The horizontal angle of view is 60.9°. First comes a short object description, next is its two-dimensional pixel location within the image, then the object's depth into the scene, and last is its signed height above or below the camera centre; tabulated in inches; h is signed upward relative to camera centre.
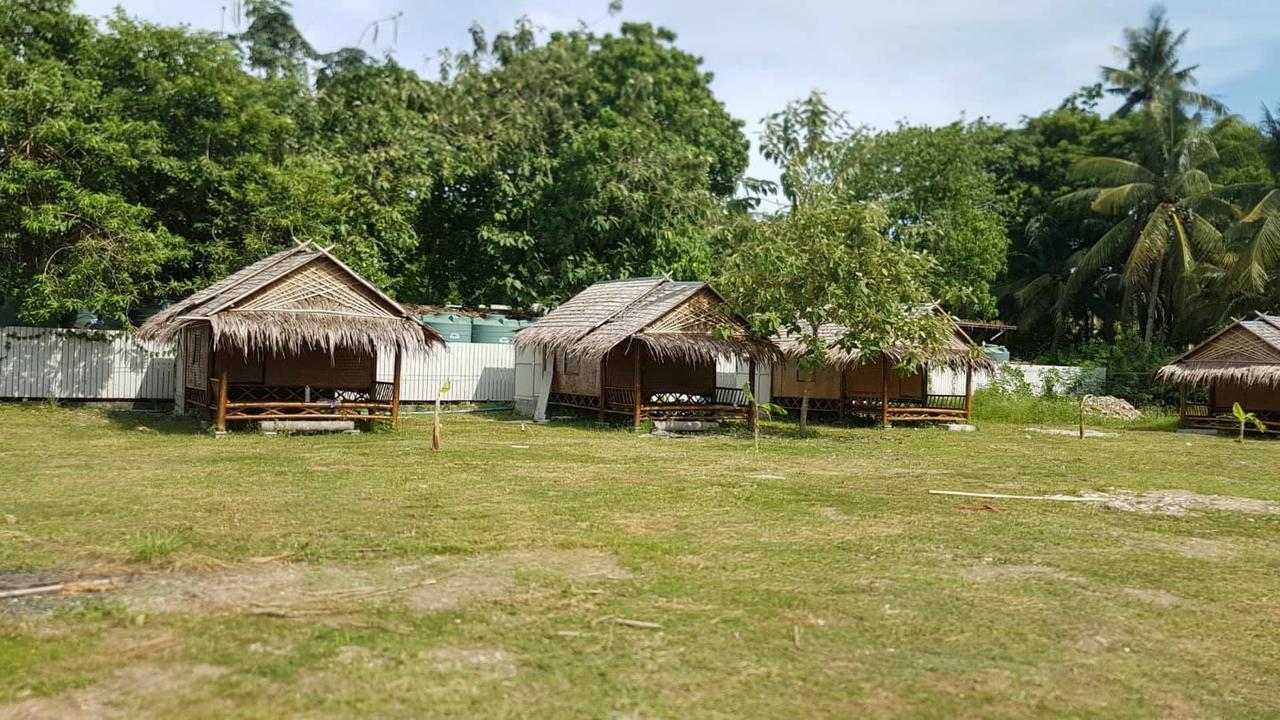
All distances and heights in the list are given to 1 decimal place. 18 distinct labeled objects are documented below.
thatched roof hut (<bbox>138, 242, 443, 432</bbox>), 674.2 +24.7
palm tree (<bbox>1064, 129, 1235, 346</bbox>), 1275.8 +220.9
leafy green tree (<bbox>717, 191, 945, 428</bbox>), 742.5 +75.5
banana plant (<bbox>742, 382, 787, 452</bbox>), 704.5 -13.1
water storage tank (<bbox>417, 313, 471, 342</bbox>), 1005.8 +49.7
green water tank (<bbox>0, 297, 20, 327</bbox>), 923.3 +49.4
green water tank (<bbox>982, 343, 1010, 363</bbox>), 1268.5 +47.2
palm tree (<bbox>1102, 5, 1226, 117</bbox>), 1505.9 +463.3
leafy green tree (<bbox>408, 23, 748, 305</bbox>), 1172.5 +208.1
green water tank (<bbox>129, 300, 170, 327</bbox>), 923.5 +52.2
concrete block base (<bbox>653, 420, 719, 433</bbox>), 807.1 -31.3
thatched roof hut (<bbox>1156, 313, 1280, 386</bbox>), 928.9 +35.8
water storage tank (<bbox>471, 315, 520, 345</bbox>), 1029.2 +47.7
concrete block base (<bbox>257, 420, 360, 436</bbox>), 690.8 -32.7
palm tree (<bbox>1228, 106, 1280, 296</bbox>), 1119.6 +166.6
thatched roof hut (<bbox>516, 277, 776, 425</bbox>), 796.0 +26.3
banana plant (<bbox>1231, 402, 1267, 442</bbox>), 829.0 -15.4
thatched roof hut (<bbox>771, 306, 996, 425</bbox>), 904.3 +4.3
